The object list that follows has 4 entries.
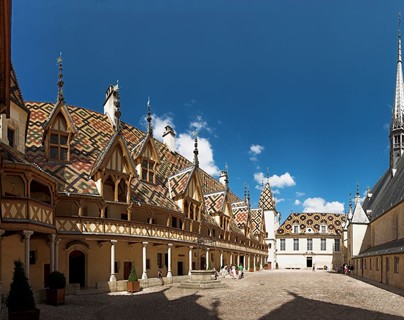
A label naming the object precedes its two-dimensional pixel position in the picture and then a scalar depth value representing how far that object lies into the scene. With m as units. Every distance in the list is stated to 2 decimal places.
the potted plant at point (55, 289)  17.41
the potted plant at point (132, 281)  22.70
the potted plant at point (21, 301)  12.00
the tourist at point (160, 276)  28.08
